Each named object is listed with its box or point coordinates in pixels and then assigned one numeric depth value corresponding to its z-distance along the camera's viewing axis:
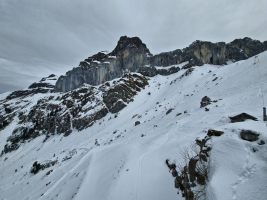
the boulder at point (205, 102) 29.08
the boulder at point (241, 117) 15.30
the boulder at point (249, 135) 10.49
